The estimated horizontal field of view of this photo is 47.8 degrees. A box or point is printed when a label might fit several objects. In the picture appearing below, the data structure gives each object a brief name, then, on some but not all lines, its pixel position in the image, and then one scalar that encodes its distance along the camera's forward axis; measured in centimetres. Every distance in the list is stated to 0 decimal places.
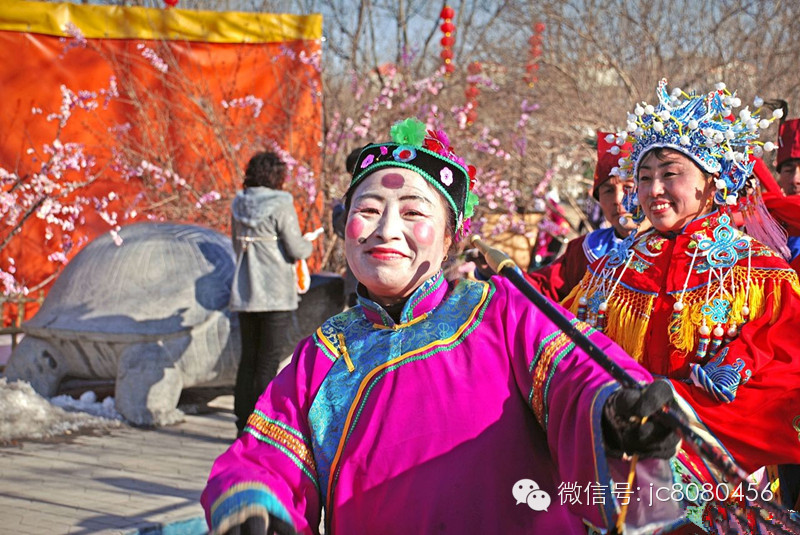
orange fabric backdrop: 962
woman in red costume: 274
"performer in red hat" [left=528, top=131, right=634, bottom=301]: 408
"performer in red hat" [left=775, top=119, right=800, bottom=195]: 522
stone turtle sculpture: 639
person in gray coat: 572
